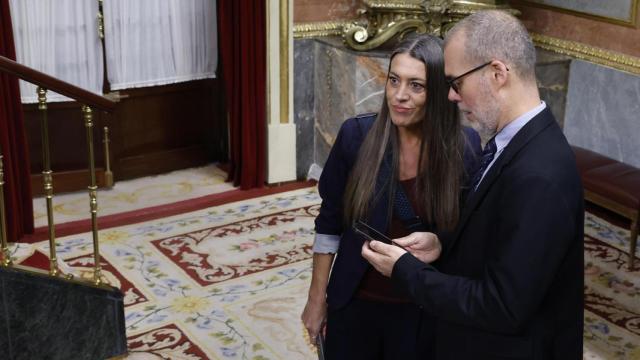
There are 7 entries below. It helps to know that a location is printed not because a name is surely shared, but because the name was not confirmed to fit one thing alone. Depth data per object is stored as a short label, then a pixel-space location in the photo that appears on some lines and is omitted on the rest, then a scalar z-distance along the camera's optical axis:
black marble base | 3.73
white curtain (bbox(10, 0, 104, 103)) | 5.56
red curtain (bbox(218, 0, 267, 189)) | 5.97
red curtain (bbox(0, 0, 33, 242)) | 5.16
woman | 2.50
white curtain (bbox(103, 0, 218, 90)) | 5.93
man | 1.90
